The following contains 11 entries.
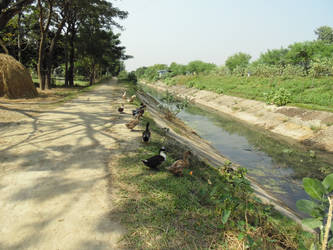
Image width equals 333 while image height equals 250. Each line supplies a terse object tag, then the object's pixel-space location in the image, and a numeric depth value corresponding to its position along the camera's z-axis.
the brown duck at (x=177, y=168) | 5.28
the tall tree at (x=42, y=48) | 16.91
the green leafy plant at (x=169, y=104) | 19.47
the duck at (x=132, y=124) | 8.30
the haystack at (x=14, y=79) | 12.66
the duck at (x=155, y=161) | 5.28
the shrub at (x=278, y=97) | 24.04
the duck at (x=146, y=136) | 7.17
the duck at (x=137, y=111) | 10.35
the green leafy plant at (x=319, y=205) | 1.32
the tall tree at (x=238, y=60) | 77.37
